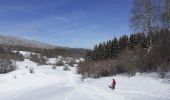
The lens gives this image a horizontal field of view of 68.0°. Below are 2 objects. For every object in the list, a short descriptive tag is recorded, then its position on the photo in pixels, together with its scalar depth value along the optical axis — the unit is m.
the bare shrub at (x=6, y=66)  34.53
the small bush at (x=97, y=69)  21.63
